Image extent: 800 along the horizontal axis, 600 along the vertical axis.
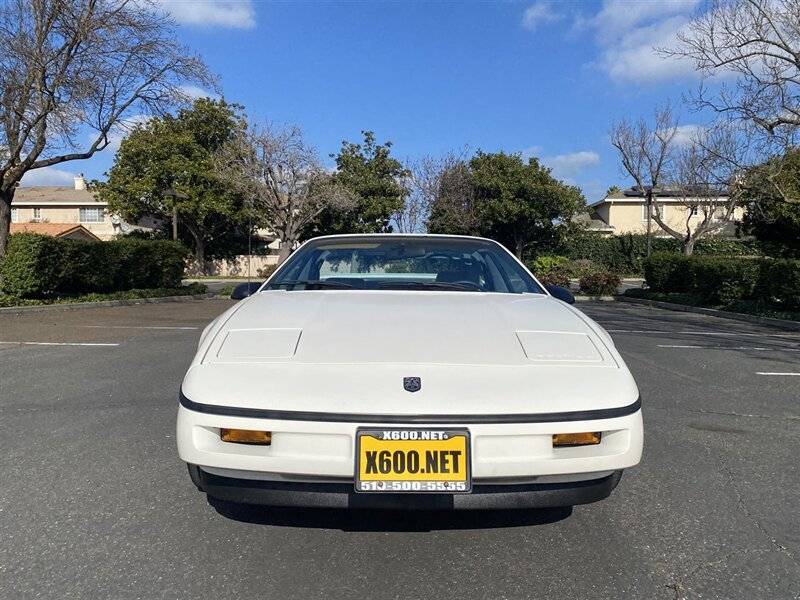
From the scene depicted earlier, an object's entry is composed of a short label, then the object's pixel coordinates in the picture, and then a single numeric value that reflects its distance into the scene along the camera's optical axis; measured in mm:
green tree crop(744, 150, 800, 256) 16953
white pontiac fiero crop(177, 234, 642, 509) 2305
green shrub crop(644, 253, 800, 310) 14945
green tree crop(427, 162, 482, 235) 34875
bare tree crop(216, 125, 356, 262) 27562
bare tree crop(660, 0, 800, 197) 14484
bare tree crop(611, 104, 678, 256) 30703
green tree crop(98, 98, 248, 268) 35219
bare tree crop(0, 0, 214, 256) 13438
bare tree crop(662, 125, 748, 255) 31000
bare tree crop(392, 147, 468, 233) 36875
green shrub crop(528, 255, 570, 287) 23672
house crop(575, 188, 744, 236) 43969
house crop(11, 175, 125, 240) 44438
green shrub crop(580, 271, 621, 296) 22625
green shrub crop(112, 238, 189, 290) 18188
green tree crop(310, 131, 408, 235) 36062
